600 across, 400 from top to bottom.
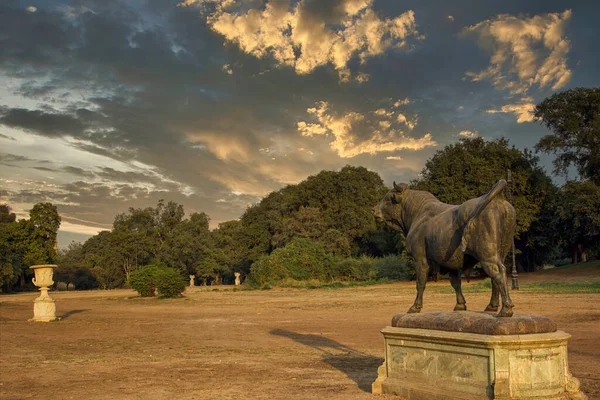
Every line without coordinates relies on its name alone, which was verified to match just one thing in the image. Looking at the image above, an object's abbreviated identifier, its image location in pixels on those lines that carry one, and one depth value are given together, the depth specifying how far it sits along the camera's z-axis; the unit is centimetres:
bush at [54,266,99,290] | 7300
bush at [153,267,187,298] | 3772
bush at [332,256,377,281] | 4891
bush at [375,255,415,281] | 4788
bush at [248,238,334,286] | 4804
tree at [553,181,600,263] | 3978
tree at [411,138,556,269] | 4425
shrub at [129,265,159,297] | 3984
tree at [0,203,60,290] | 6188
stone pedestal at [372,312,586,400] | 546
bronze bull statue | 622
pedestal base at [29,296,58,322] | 2259
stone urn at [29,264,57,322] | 2227
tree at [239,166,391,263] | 6056
